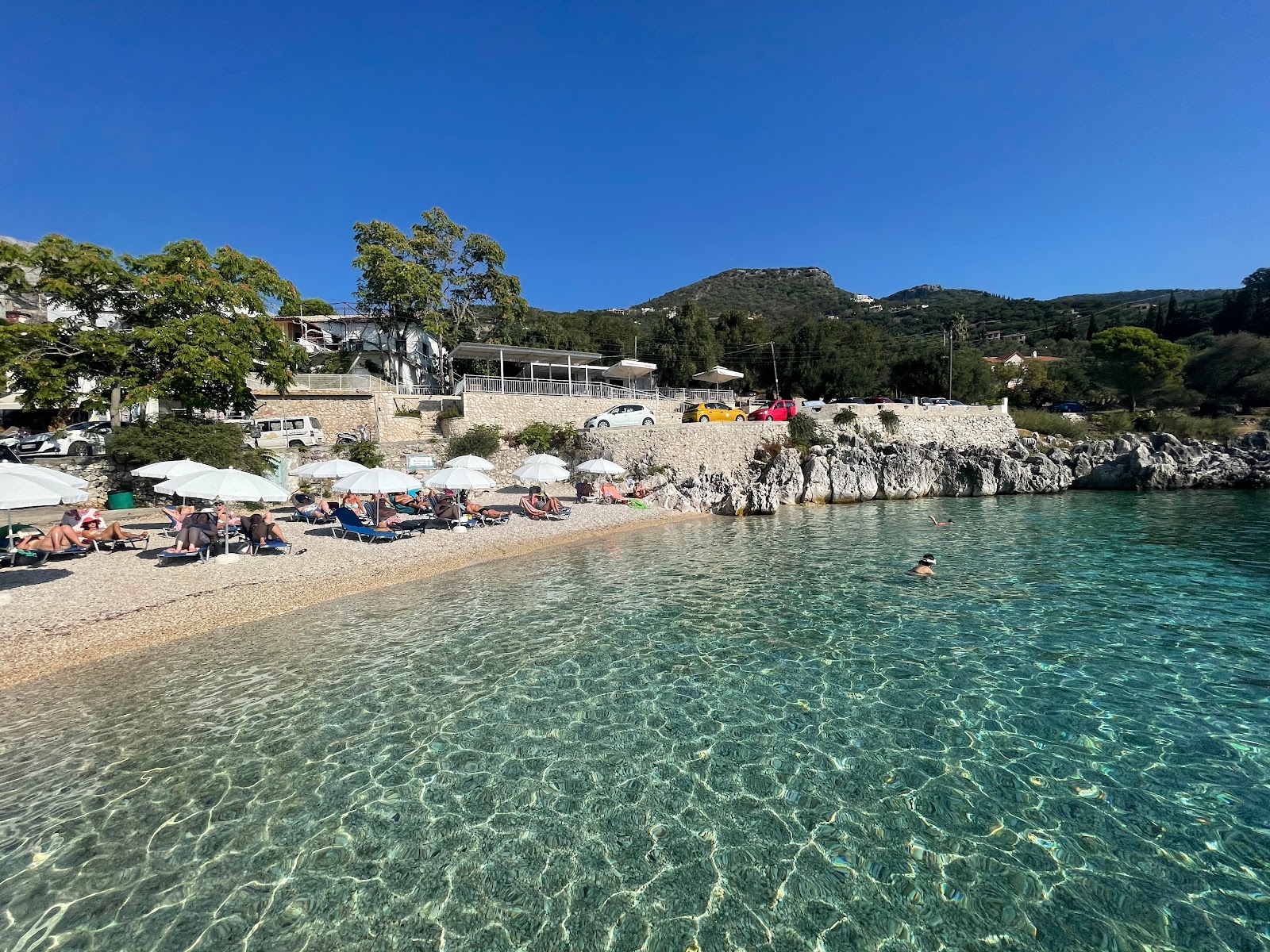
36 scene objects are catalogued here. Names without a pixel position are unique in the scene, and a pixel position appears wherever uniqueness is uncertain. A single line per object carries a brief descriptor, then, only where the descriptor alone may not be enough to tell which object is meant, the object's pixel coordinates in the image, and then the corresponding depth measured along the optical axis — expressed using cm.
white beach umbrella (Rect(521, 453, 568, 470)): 1998
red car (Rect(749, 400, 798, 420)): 3138
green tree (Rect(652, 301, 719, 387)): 4653
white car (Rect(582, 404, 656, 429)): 2838
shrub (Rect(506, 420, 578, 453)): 2702
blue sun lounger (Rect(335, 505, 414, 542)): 1515
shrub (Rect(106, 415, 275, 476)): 1831
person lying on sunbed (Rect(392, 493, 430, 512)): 1859
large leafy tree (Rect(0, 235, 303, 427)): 1817
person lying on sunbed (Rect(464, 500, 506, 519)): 1823
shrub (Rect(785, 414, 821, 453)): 3138
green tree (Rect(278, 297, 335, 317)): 4497
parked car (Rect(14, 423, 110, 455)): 2014
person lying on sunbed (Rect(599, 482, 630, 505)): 2312
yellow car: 3038
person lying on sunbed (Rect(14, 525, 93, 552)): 1157
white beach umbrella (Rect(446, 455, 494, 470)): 1909
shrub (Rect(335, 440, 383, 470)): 2334
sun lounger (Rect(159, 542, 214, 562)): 1200
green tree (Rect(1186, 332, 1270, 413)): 4584
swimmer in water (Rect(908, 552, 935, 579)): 1230
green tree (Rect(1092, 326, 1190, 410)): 4922
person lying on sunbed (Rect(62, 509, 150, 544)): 1284
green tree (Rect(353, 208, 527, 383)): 3133
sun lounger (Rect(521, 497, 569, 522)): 1928
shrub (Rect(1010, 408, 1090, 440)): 4241
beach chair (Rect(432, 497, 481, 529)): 1755
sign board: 2369
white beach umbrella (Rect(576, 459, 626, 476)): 2155
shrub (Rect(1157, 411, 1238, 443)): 3988
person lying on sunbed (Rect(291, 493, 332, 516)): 1708
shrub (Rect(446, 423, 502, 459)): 2570
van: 2441
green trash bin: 1748
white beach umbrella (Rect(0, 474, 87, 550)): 885
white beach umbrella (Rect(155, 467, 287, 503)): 1115
